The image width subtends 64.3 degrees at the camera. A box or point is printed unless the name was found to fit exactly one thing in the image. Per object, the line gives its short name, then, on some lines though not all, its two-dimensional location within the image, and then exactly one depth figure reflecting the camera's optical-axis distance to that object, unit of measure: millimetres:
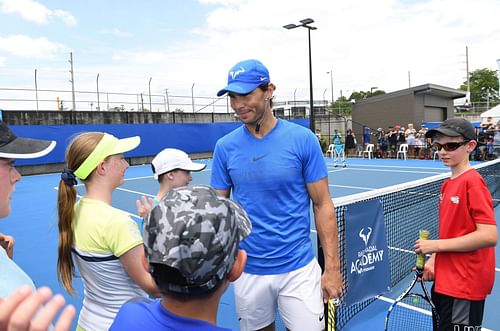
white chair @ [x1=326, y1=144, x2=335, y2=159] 24169
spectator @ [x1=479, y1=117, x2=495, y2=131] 19017
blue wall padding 20141
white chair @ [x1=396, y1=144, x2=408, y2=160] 22250
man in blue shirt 2424
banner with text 3607
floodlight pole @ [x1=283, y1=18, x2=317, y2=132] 20672
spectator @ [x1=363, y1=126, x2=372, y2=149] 25562
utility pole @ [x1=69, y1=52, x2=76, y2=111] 23875
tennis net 3635
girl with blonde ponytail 1937
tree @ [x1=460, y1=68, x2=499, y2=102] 72000
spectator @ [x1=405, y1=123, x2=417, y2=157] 22375
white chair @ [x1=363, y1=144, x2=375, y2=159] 23969
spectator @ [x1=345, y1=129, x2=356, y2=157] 24453
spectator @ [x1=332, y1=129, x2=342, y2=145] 20172
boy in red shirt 2424
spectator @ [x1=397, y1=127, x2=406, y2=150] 23111
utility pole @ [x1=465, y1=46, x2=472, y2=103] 70250
